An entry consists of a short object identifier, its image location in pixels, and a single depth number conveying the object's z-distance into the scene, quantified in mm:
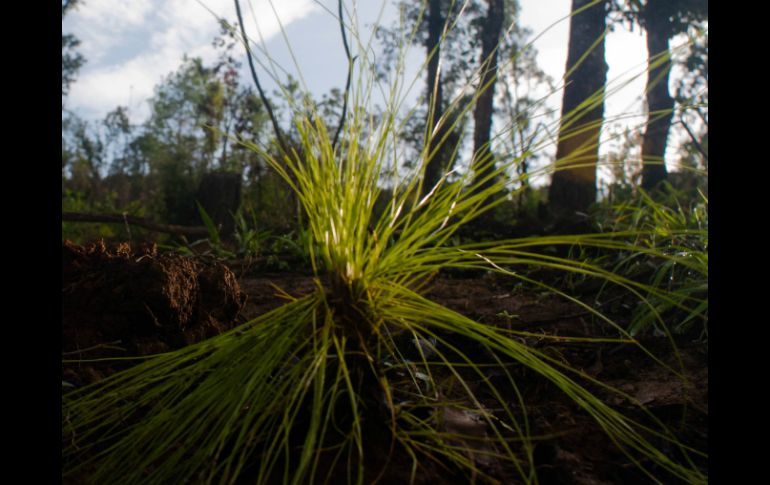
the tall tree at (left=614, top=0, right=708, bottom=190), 8305
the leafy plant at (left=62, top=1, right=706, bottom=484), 1056
